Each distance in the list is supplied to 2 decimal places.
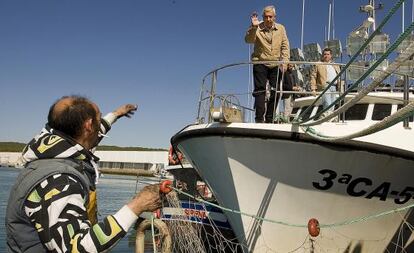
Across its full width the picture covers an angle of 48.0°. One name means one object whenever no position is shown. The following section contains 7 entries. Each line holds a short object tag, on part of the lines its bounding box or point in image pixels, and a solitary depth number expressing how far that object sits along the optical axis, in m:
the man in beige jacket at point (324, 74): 8.35
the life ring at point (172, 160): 14.76
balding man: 2.07
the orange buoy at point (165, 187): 2.46
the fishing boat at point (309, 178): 6.52
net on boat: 9.09
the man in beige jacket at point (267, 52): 7.69
